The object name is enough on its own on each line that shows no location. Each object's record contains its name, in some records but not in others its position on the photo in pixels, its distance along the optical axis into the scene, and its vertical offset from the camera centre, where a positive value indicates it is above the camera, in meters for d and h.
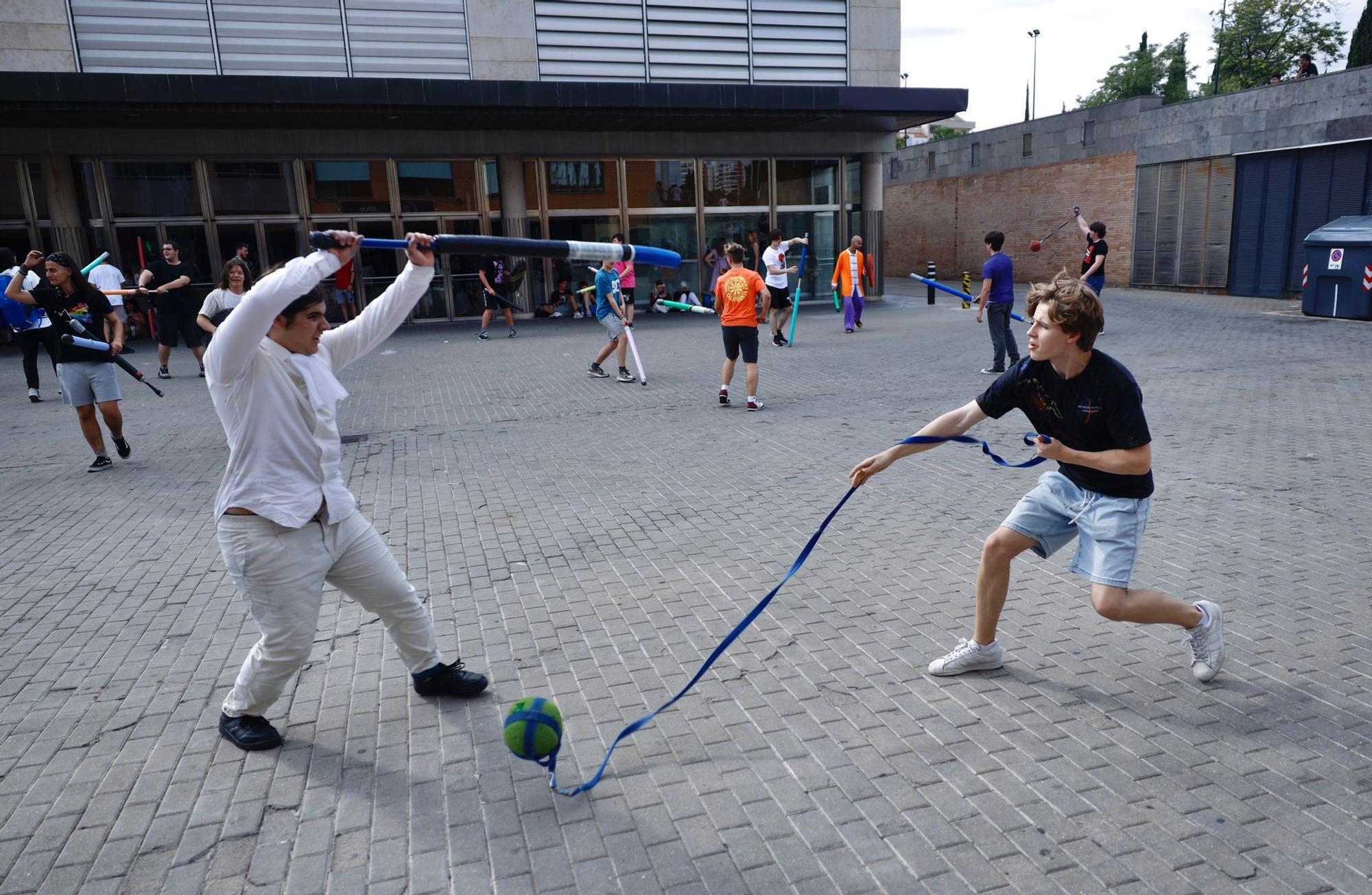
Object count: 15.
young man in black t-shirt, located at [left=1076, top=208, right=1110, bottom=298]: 13.80 -0.32
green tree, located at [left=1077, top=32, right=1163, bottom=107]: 71.44 +12.00
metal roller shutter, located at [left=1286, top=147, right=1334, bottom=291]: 20.12 +0.48
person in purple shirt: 11.87 -0.81
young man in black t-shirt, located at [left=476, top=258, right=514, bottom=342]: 18.50 -0.74
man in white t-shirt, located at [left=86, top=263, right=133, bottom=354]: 14.04 -0.22
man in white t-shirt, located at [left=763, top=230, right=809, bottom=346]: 17.08 -0.56
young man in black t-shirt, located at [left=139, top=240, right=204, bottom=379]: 13.98 -0.55
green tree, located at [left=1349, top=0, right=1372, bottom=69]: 31.61 +6.11
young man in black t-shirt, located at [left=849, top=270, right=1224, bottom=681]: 3.52 -0.92
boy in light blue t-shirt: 12.38 -0.82
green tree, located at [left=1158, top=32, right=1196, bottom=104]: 70.62 +11.94
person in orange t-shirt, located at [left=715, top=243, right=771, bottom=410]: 10.15 -0.74
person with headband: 8.28 -0.75
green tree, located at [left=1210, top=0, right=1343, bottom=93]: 49.78 +10.24
